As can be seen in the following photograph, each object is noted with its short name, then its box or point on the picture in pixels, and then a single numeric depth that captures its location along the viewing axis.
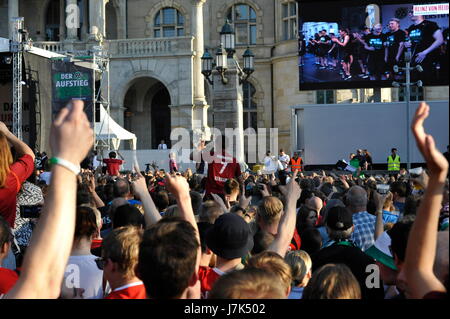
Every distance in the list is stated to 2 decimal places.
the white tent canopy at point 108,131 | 26.88
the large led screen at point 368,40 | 28.27
